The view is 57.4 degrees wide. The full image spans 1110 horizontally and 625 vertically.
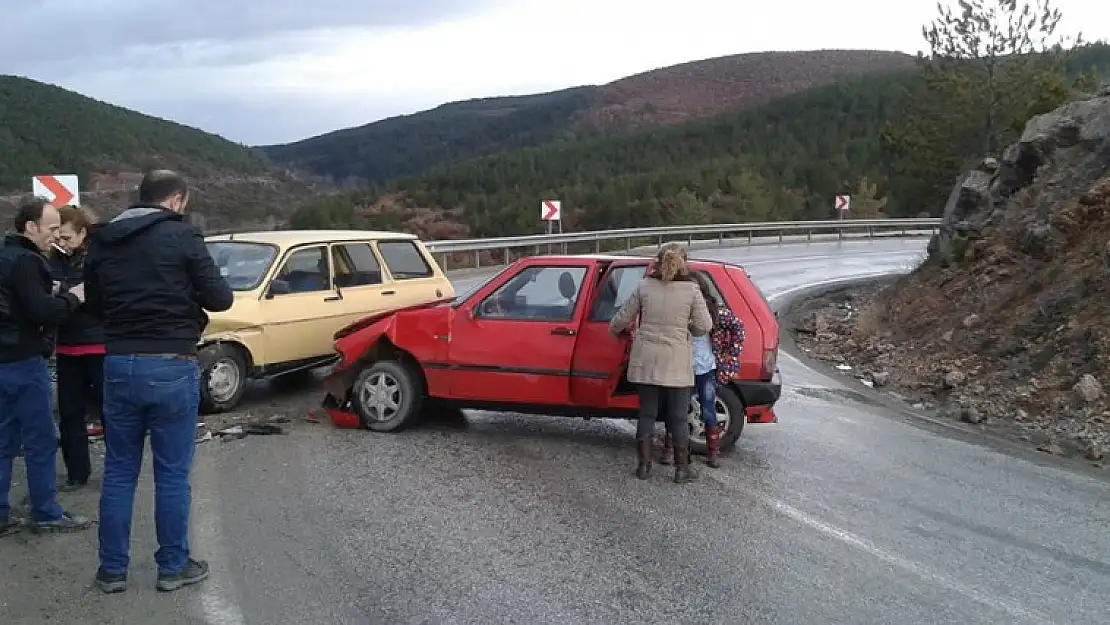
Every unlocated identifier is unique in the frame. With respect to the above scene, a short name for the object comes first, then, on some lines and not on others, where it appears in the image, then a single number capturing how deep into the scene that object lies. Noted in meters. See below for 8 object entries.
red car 7.82
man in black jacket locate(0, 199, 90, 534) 5.56
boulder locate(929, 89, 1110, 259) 13.94
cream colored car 8.88
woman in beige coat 7.00
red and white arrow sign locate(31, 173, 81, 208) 13.79
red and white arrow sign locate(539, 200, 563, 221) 30.29
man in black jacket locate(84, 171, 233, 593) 4.76
